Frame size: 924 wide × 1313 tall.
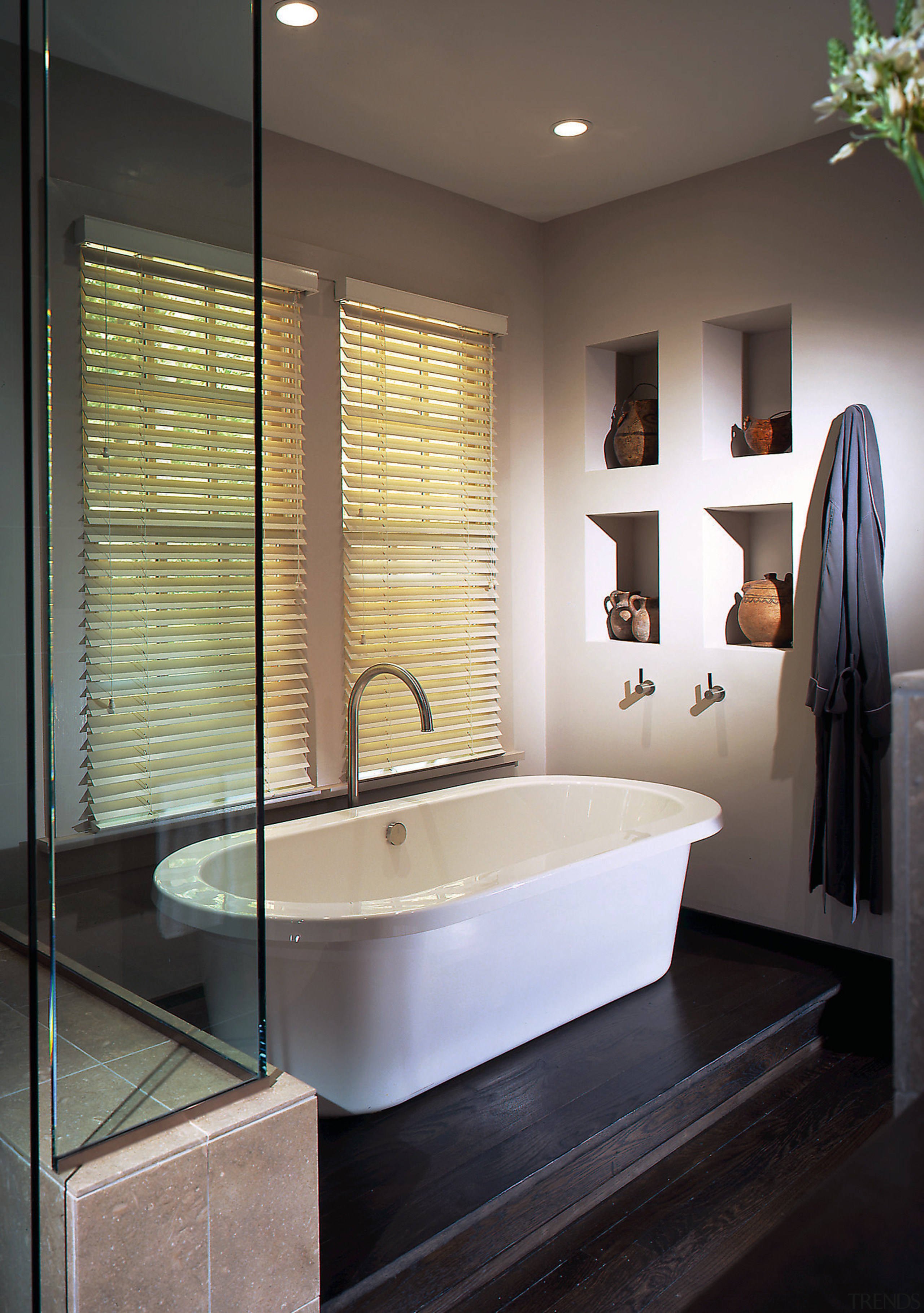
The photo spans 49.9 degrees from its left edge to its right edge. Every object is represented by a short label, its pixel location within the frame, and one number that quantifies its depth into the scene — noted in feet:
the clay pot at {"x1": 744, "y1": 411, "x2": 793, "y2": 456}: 11.79
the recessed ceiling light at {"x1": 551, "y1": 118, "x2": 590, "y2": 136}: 10.55
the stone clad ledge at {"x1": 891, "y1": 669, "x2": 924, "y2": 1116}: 2.41
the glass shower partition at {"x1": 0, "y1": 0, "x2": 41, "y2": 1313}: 4.49
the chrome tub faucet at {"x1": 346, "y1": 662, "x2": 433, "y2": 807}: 10.39
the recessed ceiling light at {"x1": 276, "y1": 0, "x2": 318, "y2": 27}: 8.27
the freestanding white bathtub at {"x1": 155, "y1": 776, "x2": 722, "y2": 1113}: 7.23
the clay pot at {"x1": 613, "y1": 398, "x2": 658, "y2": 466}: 12.95
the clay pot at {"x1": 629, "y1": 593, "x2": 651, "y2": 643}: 13.00
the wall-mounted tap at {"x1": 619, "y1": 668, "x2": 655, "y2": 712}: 12.82
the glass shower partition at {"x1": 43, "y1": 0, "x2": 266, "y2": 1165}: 4.49
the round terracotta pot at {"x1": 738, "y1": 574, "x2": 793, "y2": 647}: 11.57
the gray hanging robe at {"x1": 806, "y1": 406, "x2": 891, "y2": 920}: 10.36
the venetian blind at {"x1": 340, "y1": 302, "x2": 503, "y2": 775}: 11.56
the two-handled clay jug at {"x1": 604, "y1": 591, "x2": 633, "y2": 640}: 13.21
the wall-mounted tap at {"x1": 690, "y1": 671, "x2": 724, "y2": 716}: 11.99
